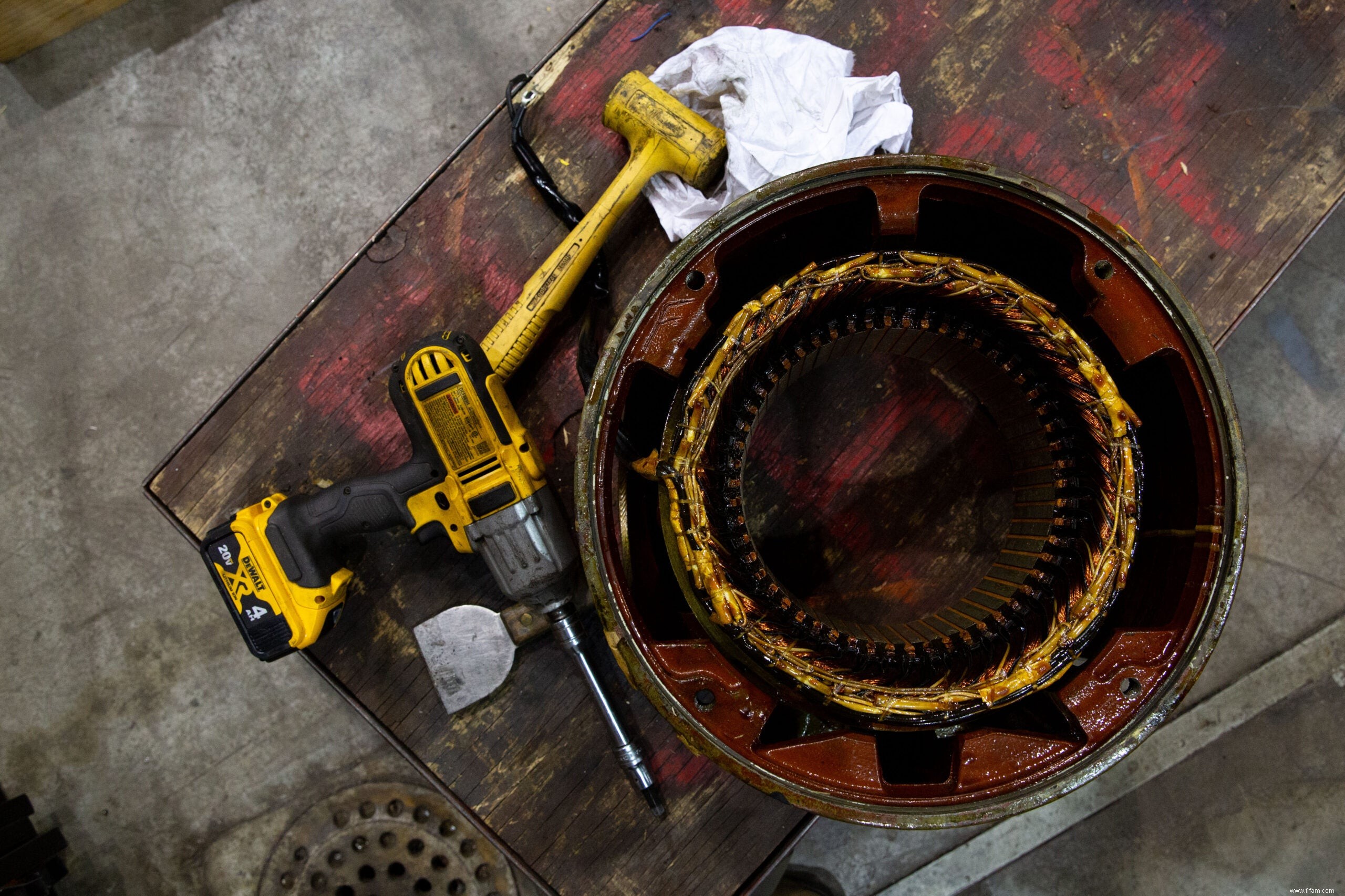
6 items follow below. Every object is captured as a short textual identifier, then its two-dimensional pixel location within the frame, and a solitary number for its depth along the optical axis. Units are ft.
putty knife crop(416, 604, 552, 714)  2.42
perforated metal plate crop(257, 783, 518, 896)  3.24
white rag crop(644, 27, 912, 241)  2.42
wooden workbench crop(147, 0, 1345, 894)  2.43
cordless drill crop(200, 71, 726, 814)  2.29
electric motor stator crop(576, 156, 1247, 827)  2.01
